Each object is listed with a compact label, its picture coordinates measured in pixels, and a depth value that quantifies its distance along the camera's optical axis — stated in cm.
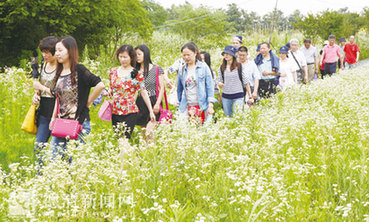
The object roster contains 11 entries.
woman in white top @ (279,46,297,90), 1029
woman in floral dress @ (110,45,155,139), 564
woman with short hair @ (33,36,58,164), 488
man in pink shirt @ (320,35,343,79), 1554
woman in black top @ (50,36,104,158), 468
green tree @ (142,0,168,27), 6959
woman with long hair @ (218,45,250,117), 764
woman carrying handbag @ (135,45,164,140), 642
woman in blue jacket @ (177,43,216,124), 652
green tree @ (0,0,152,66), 1457
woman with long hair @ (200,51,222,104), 866
